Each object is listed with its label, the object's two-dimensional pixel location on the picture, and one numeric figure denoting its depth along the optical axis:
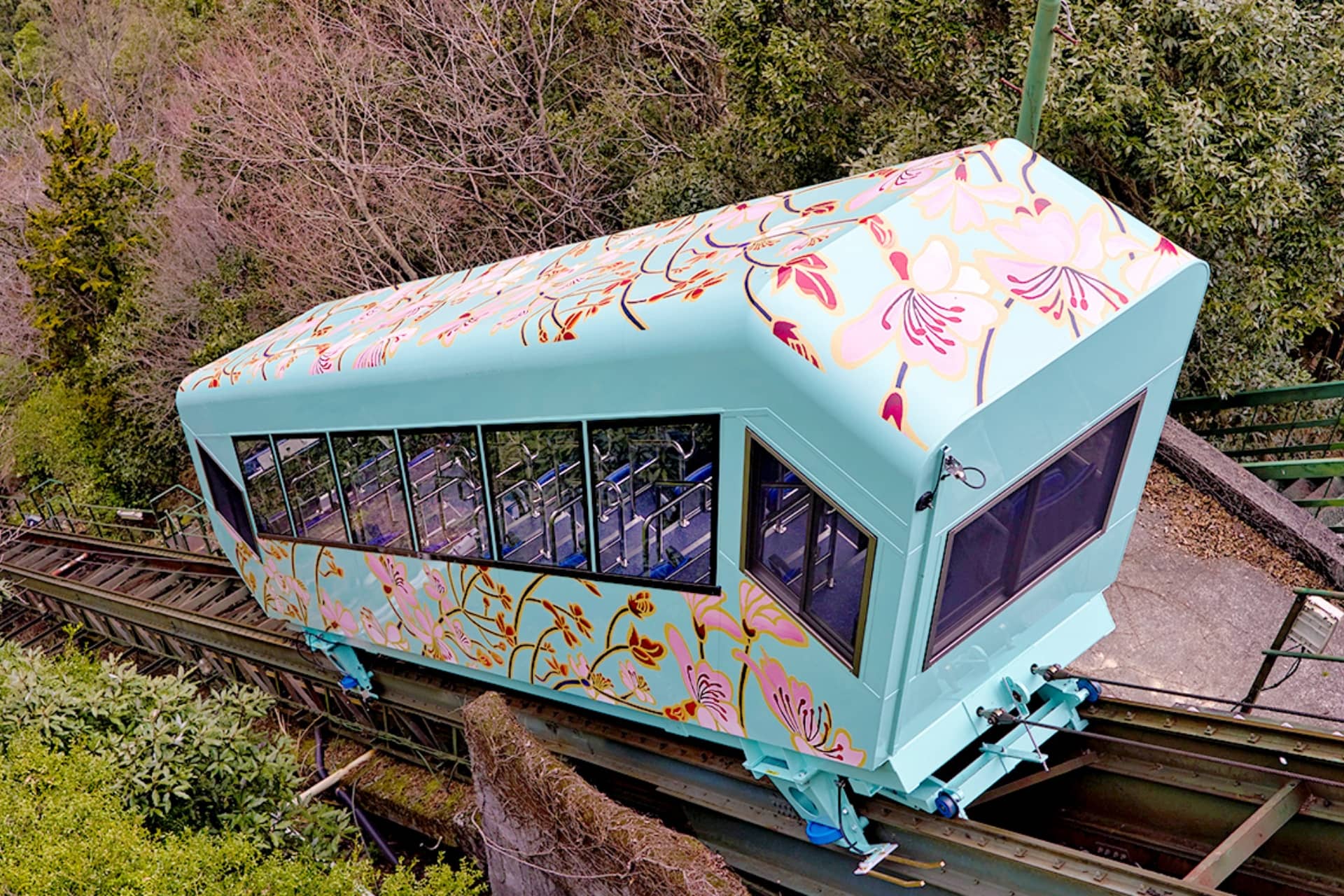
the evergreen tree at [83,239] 20.09
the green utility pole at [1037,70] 6.45
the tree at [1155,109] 8.23
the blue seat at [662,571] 5.47
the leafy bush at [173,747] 6.38
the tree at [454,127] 15.78
